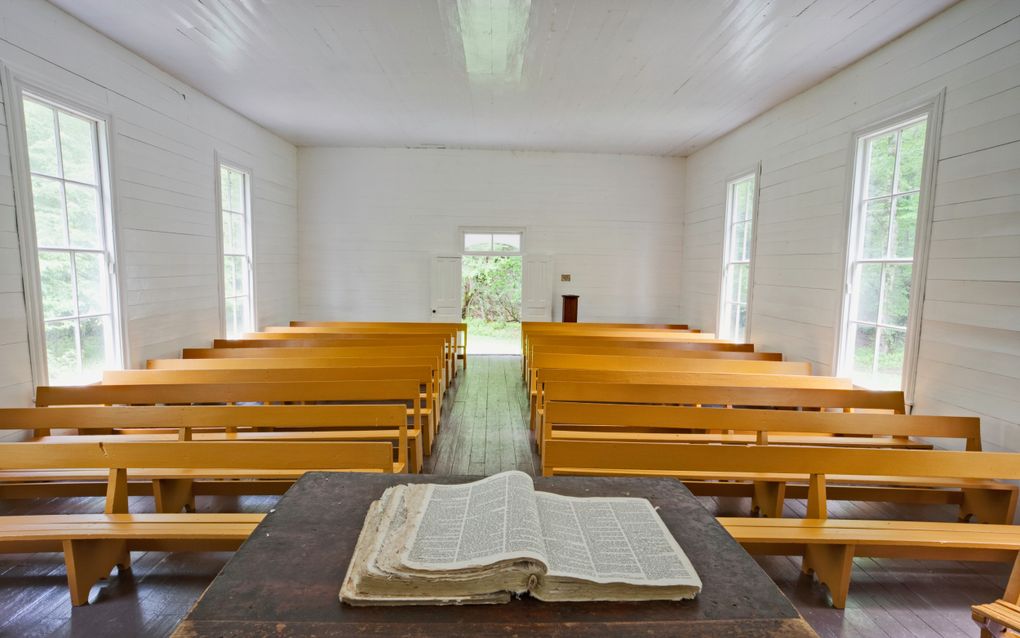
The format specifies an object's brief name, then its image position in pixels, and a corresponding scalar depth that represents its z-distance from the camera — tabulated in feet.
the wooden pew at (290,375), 12.40
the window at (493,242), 28.32
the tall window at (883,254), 12.74
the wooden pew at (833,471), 6.93
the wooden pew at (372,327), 21.49
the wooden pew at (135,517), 6.57
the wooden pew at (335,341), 17.85
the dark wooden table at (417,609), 2.50
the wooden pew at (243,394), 10.87
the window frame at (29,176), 10.80
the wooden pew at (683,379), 12.53
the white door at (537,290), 28.09
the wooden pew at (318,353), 15.23
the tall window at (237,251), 20.34
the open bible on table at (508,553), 2.66
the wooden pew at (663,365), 14.16
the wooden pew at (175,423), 8.64
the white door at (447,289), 27.84
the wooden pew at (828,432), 9.06
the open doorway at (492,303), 33.14
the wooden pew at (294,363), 13.60
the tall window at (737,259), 21.27
